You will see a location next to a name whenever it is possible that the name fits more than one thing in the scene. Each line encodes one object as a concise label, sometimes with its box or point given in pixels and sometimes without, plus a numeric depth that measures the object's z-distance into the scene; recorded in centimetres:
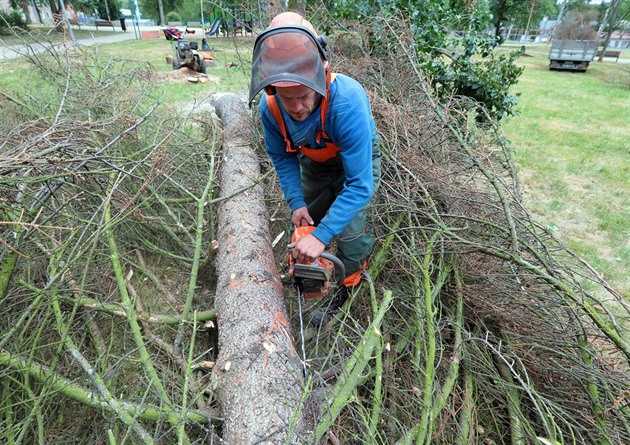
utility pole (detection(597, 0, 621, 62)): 1898
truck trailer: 1504
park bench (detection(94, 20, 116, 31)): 2568
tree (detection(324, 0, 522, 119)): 378
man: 143
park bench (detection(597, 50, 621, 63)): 2174
